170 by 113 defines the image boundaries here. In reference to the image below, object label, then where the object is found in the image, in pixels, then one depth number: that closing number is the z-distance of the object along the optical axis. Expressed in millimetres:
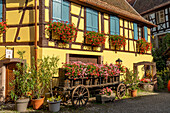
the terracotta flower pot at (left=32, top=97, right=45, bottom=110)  5703
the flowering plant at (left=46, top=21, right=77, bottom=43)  6867
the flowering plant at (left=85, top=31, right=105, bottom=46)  8313
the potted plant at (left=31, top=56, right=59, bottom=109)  5821
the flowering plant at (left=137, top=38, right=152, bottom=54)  11617
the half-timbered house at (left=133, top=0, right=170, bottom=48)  15773
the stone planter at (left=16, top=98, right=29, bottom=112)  5484
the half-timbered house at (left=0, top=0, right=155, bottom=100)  6843
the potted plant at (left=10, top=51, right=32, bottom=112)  5504
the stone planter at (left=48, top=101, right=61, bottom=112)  5527
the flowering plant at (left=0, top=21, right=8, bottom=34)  6792
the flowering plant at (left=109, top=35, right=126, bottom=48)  9680
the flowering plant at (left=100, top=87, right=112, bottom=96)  6985
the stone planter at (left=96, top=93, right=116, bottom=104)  6805
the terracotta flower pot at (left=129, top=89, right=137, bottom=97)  8406
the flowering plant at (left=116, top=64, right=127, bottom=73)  8347
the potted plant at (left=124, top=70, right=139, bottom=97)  8428
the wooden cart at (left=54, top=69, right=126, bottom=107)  5918
